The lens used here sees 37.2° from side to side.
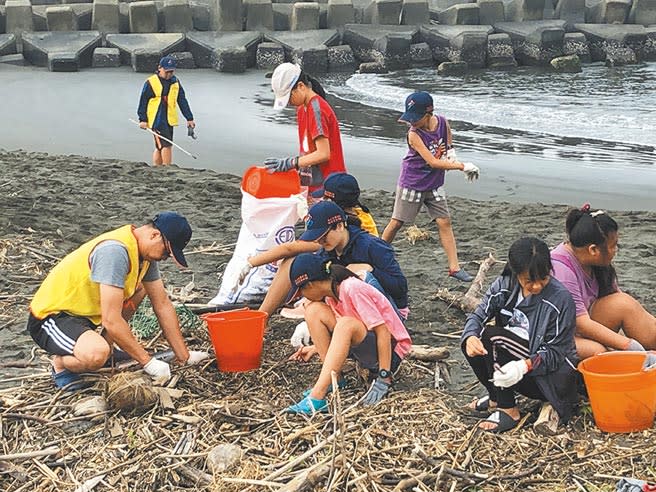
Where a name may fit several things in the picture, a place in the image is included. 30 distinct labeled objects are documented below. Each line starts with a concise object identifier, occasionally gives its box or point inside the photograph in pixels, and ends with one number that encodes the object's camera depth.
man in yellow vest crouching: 5.09
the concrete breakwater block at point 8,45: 24.89
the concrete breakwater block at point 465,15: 28.88
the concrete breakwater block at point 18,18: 26.42
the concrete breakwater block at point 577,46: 27.64
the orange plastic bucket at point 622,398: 4.42
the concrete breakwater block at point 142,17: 26.83
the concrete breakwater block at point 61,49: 23.45
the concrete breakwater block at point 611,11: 29.64
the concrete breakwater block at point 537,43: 27.08
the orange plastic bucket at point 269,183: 6.61
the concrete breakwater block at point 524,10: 29.19
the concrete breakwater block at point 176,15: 27.19
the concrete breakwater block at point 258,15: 27.72
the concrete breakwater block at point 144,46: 23.95
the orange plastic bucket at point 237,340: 5.45
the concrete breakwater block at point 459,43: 26.42
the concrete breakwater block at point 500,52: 26.52
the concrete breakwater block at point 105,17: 26.88
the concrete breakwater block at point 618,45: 27.44
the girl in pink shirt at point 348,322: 4.94
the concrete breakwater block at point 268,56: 25.45
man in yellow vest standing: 12.09
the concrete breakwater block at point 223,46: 24.52
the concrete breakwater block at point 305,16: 27.34
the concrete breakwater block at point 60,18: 26.41
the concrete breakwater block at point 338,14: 28.00
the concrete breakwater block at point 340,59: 25.95
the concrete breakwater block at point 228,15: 27.19
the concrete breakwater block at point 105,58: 24.47
